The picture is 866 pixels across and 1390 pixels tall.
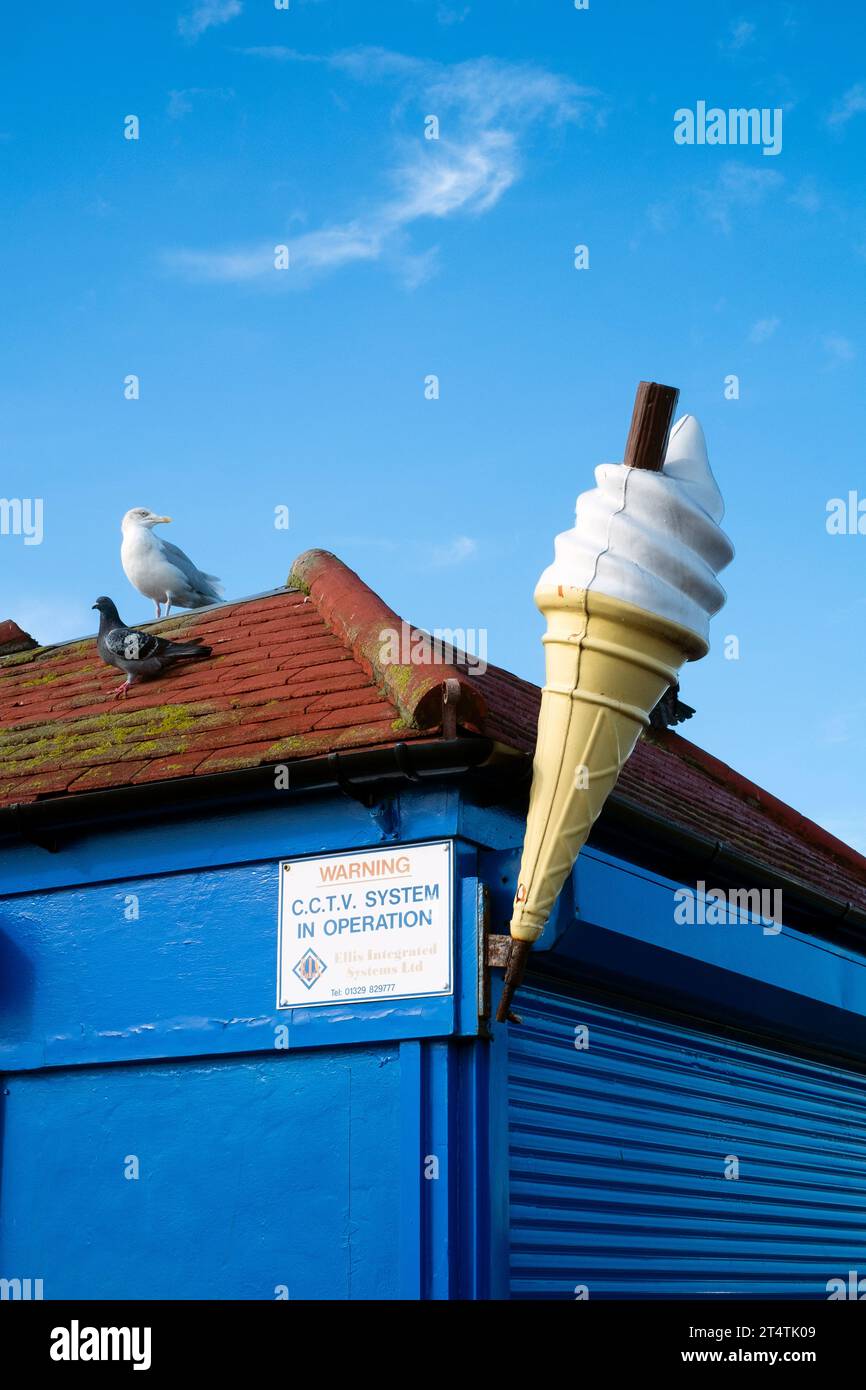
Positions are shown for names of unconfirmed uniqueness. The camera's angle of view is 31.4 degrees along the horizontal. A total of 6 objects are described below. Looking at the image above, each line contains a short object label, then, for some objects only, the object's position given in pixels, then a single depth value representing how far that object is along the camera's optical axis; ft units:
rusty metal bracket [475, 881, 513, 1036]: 23.16
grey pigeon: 31.22
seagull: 38.68
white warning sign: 23.66
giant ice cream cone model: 21.17
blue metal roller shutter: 25.34
